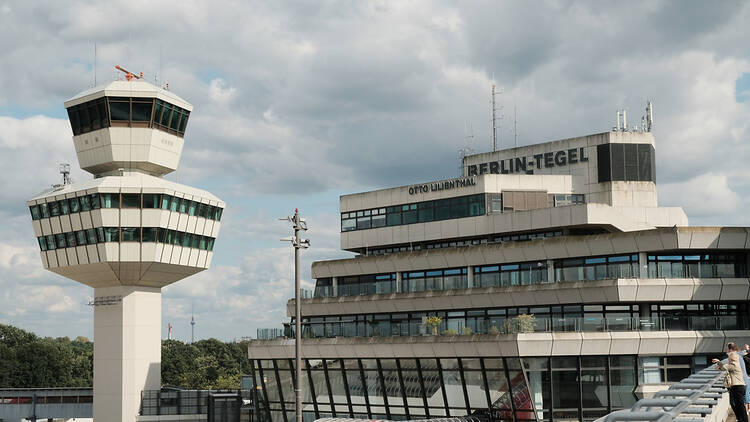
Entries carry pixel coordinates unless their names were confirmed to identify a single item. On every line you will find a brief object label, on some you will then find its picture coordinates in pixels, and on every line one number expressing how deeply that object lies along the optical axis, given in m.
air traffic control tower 60.50
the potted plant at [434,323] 48.47
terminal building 45.03
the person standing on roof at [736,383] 17.48
